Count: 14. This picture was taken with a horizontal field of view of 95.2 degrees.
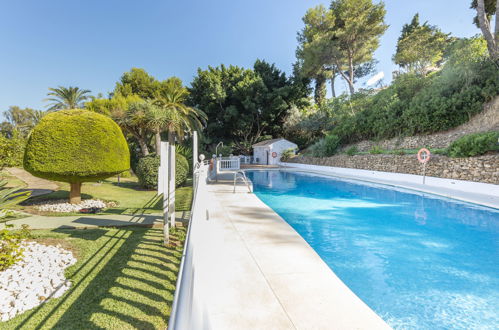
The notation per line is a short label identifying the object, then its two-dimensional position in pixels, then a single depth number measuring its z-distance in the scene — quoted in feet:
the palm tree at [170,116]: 47.73
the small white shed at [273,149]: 100.22
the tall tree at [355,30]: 90.38
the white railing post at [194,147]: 31.39
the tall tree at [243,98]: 107.24
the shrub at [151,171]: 39.47
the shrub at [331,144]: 80.23
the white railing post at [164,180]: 15.92
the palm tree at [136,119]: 47.57
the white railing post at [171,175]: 17.51
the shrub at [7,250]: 11.21
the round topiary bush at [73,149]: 25.03
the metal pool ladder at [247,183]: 34.26
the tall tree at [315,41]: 97.19
